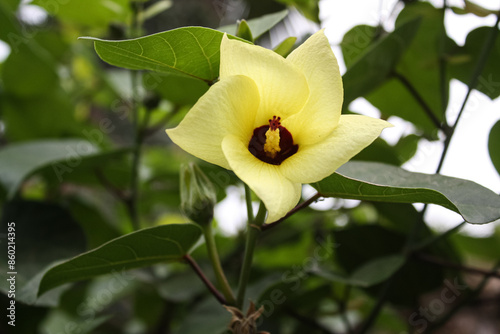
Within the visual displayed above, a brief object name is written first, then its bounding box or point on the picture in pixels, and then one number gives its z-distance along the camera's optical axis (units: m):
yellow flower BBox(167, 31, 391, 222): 0.25
